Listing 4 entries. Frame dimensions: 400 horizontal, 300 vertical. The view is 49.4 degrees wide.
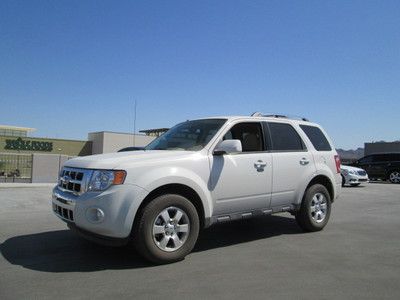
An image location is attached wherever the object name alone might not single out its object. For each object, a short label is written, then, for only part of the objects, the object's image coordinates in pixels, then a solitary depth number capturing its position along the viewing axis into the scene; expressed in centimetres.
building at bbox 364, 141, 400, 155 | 4256
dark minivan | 2522
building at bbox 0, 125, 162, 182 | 5578
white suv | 516
